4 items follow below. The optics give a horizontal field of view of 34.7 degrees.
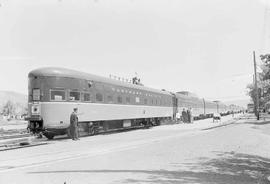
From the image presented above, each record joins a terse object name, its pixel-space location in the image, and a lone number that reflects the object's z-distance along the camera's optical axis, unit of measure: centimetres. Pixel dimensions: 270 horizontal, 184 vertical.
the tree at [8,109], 12331
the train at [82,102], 2122
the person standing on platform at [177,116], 4352
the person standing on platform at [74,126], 2088
